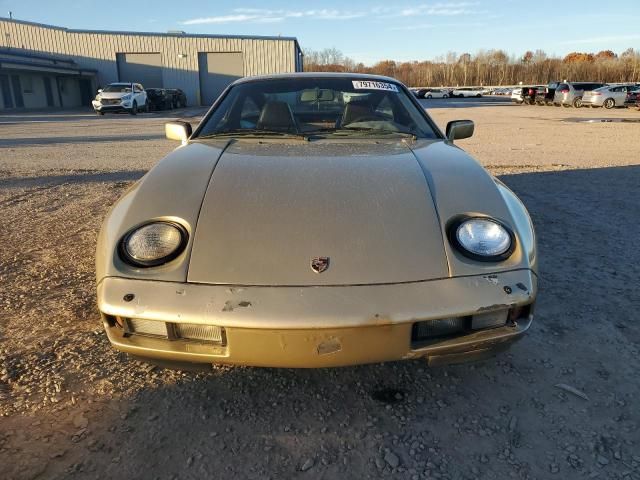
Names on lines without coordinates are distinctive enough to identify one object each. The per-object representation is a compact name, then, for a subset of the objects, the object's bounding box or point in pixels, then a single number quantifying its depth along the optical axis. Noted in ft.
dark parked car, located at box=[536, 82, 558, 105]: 106.83
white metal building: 112.88
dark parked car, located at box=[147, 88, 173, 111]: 87.97
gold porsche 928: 5.21
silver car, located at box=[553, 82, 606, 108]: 99.04
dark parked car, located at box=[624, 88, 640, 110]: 91.61
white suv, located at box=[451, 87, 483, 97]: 188.44
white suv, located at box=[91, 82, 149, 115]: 77.25
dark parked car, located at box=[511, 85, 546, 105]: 113.32
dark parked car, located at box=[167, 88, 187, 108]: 96.85
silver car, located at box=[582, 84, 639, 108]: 91.86
